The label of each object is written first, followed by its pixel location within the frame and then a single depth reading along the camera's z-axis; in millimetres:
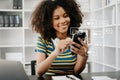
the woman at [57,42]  1884
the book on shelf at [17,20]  3021
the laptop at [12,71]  679
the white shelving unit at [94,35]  2711
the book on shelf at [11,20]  3000
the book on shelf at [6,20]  2984
